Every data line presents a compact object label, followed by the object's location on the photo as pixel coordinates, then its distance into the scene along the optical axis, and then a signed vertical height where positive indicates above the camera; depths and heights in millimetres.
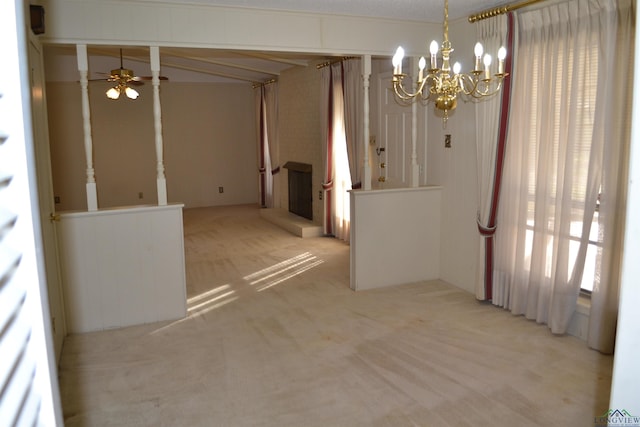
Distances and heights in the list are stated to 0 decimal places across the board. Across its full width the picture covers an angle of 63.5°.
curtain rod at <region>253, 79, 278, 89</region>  9371 +1141
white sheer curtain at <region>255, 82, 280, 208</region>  9445 +84
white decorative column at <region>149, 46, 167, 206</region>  4301 +178
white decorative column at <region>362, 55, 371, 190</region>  5090 +312
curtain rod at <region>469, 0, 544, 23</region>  4113 +1100
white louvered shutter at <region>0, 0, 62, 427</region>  544 -129
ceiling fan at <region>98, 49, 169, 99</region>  6148 +768
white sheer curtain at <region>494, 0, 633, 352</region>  3436 -99
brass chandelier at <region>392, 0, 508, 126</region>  2793 +376
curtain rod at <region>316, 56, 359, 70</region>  6536 +1083
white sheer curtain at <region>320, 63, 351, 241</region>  7059 -176
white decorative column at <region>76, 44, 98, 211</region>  4078 +174
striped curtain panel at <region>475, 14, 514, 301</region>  4270 -61
